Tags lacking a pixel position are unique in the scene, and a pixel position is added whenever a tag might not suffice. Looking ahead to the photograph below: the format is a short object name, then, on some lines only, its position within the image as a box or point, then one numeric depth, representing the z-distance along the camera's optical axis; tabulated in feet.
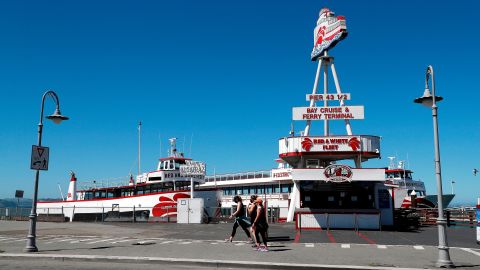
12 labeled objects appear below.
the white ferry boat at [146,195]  124.19
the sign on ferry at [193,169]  125.18
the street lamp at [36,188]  46.57
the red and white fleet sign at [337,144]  92.48
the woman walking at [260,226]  47.67
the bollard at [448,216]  104.51
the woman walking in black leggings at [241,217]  53.62
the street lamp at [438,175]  38.40
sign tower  92.68
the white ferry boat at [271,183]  176.24
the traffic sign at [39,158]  49.32
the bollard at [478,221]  57.36
